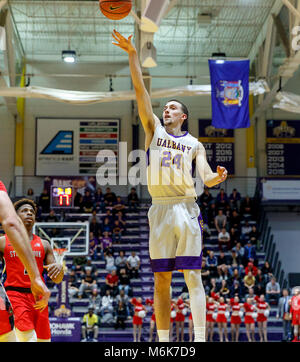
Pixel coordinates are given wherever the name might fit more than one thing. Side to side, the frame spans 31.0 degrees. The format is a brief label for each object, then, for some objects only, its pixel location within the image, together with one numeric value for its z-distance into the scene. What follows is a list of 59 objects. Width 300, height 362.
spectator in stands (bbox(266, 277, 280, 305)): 18.17
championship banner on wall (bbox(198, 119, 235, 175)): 24.50
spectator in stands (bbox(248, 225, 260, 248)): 20.98
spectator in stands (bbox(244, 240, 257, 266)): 19.75
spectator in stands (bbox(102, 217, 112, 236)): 20.94
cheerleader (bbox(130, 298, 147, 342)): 16.67
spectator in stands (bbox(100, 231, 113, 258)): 20.19
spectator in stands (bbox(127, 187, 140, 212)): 22.72
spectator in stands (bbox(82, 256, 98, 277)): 18.34
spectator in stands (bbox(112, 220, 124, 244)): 20.95
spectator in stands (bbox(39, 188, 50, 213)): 22.16
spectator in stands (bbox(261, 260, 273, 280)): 19.21
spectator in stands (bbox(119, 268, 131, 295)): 18.48
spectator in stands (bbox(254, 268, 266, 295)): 18.25
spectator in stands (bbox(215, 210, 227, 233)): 21.39
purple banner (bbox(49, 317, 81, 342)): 14.93
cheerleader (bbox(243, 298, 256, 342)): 16.84
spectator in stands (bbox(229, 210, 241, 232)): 21.58
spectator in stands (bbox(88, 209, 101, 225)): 21.07
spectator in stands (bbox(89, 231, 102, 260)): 20.03
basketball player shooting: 4.73
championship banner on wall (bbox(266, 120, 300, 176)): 24.20
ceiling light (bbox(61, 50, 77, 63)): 19.27
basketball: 6.66
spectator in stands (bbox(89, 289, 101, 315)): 17.22
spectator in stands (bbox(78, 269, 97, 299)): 18.06
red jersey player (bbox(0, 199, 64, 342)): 5.07
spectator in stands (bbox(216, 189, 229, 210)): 22.25
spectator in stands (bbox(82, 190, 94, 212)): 21.84
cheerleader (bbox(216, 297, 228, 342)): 16.61
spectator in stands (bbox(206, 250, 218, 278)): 18.95
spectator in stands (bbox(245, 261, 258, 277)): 18.75
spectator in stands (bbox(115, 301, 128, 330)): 17.27
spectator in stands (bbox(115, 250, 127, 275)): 19.16
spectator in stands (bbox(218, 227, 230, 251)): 20.77
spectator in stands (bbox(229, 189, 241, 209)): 22.83
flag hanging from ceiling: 15.02
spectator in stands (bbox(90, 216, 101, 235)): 20.76
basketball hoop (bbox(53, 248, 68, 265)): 15.37
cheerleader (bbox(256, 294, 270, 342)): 16.85
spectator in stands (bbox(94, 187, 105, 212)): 22.21
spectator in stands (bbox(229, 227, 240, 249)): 20.99
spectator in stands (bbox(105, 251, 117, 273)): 19.14
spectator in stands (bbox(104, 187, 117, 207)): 22.53
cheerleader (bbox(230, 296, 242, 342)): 16.83
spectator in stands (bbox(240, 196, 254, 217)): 22.47
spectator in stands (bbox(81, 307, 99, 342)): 16.22
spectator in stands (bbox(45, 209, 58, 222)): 20.52
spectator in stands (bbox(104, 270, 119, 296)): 18.05
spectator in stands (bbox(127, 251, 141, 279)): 19.20
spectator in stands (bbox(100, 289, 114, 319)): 17.39
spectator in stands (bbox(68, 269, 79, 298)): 18.14
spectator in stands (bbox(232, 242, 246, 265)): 19.91
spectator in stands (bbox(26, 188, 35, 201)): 22.83
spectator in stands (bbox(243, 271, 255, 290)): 18.27
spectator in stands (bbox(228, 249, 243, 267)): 19.61
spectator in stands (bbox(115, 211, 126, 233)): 21.53
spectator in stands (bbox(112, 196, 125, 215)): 22.06
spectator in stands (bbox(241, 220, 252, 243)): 21.13
